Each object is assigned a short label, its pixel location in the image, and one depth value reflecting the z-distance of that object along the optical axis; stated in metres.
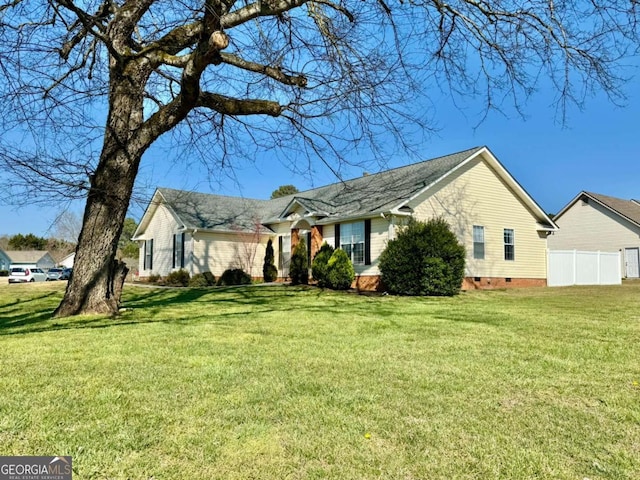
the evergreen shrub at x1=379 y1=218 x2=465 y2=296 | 15.01
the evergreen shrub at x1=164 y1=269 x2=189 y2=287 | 22.70
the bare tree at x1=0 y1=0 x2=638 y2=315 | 7.35
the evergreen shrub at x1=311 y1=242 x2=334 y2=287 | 17.88
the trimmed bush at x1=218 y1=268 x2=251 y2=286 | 22.19
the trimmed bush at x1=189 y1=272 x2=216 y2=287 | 22.25
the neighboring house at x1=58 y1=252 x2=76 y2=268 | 74.06
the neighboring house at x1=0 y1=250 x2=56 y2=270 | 68.94
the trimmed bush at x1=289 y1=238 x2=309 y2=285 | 19.67
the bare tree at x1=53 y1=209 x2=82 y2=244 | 53.40
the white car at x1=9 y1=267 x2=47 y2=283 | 37.83
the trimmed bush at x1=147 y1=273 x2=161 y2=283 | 25.37
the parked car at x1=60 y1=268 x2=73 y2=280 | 44.77
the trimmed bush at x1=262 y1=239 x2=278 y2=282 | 23.05
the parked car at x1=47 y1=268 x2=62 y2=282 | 43.39
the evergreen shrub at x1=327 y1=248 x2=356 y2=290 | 17.27
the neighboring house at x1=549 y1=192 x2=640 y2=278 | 29.56
